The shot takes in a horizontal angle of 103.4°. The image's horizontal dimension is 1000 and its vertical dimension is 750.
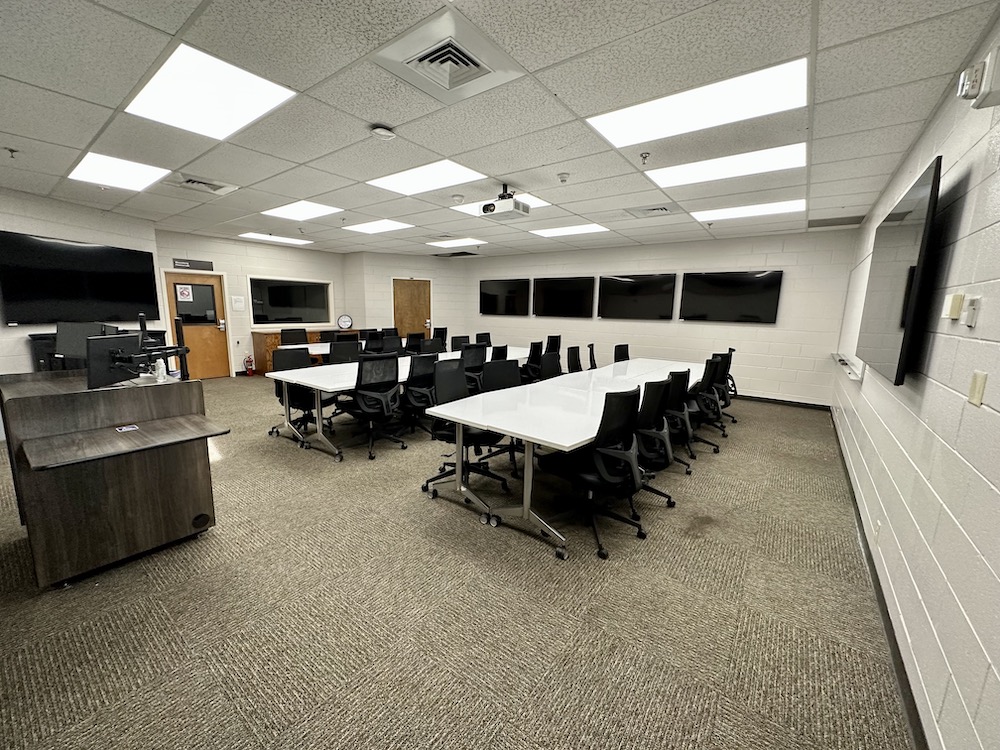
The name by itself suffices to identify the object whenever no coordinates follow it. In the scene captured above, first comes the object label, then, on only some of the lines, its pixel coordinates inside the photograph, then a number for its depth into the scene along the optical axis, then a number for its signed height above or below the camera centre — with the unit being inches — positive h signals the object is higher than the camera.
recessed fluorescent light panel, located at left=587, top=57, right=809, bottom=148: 81.9 +48.2
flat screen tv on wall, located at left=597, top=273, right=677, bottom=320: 279.3 +11.6
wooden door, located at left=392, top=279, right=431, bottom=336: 361.7 +2.2
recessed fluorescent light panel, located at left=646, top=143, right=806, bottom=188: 118.7 +48.2
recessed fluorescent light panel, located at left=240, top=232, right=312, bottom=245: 270.7 +46.4
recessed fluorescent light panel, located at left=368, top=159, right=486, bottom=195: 136.7 +47.7
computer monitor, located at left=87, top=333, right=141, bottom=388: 89.4 -13.1
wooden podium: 77.0 -35.3
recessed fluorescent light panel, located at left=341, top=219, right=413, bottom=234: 222.8 +46.6
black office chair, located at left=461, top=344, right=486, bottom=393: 193.0 -26.9
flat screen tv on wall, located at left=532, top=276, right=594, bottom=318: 314.3 +11.5
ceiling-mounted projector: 150.9 +39.2
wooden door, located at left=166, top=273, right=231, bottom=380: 275.1 -11.2
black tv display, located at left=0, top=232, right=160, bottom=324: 179.3 +8.9
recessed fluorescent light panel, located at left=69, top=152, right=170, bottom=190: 134.7 +46.2
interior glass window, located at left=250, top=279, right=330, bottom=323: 314.7 +2.8
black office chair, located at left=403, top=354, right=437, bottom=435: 169.2 -33.7
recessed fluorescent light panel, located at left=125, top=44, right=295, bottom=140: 81.3 +47.1
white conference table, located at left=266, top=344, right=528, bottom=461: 149.0 -29.2
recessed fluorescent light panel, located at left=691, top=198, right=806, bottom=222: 174.5 +48.6
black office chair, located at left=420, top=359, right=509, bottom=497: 121.2 -38.4
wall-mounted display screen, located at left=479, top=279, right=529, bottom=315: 350.3 +11.4
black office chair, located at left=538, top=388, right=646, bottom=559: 91.8 -36.8
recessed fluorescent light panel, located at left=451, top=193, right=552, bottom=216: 174.4 +48.3
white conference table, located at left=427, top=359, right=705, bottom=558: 93.3 -28.2
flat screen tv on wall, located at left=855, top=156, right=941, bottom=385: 71.3 +8.0
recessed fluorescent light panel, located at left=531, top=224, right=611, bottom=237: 227.8 +48.2
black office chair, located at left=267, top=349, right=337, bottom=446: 168.9 -38.5
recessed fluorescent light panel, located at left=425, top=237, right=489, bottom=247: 279.7 +47.4
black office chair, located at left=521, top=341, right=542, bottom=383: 242.8 -34.2
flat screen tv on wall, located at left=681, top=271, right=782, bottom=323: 244.1 +12.3
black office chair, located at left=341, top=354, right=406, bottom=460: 153.2 -33.4
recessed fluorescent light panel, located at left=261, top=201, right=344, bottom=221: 187.3 +46.3
